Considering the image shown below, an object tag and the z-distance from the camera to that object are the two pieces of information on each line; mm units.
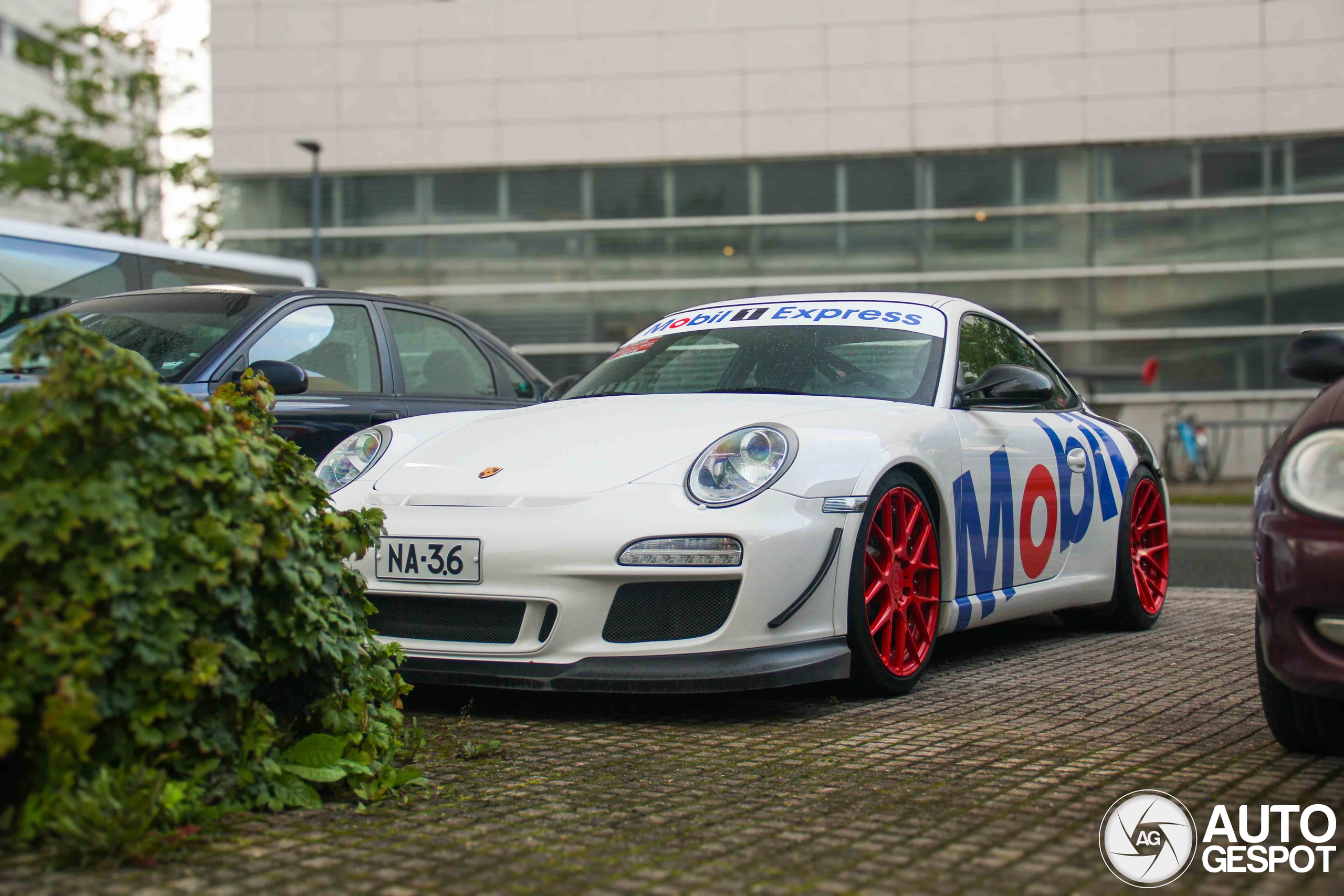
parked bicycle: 22828
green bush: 2646
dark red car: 3230
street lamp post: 24484
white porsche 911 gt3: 4098
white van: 10898
